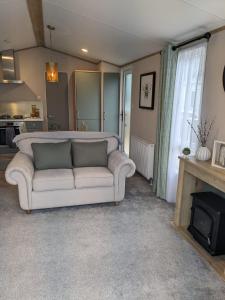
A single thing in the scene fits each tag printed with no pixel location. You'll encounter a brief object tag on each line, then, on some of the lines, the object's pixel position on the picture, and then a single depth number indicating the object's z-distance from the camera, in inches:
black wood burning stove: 84.8
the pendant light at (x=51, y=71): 151.1
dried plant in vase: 97.3
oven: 223.1
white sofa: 114.3
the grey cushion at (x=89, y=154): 134.0
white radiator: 153.9
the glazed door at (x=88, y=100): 229.1
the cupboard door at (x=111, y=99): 229.3
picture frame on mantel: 88.6
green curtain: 121.3
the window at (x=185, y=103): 108.3
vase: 97.1
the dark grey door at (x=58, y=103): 251.0
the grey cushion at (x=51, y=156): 128.4
